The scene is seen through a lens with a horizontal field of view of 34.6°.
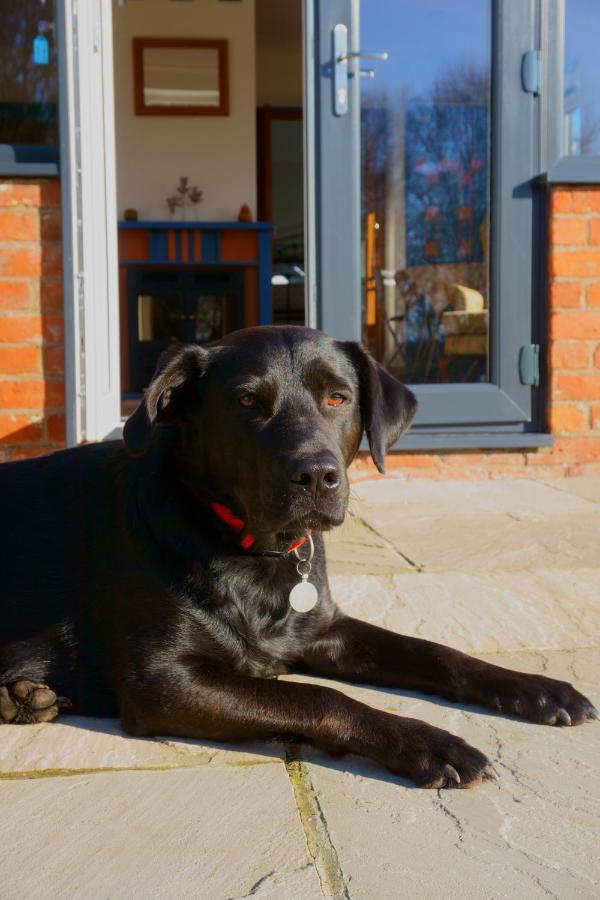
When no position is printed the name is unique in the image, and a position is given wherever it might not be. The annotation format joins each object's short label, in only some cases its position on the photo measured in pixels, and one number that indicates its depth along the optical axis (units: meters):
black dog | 2.07
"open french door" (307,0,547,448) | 4.84
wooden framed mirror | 10.09
